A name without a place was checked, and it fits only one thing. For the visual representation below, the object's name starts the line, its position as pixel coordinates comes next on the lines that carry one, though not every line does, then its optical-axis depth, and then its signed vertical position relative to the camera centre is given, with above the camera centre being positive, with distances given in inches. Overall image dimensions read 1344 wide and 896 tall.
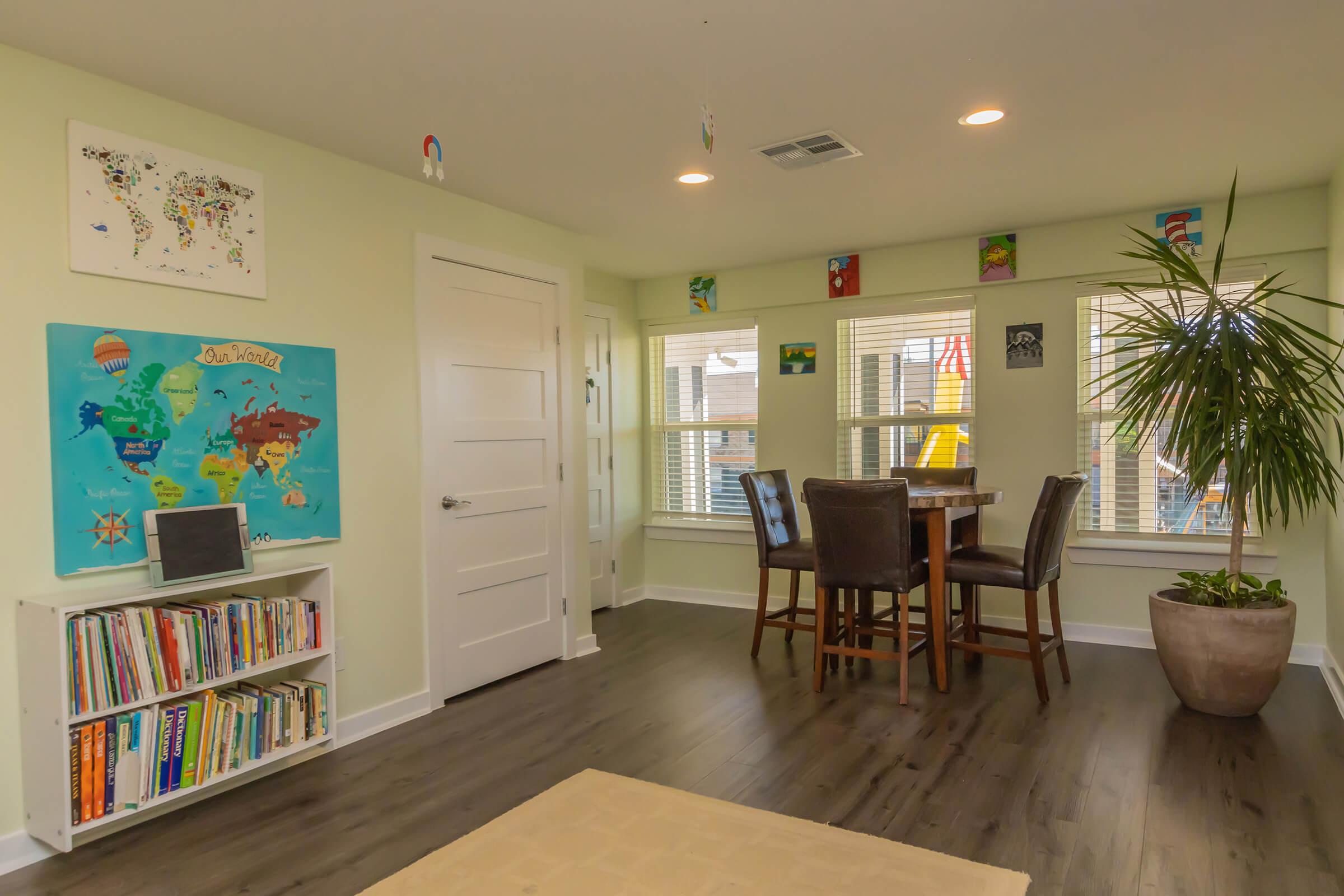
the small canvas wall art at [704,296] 224.2 +37.6
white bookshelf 87.1 -29.9
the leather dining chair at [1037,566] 140.1 -24.9
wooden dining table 140.4 -19.8
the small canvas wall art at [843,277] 202.2 +38.2
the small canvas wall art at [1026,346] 181.8 +17.9
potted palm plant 124.6 -3.3
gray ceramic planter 124.8 -36.0
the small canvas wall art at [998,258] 182.2 +37.9
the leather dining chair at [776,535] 166.7 -22.4
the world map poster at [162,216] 98.5 +29.3
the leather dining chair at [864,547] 138.0 -20.6
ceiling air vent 124.1 +43.9
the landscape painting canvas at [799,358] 211.3 +18.8
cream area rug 84.4 -47.0
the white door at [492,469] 146.2 -6.5
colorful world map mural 96.2 +0.7
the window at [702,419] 224.7 +3.5
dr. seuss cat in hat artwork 163.9 +38.9
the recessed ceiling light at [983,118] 114.3 +43.8
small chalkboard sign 101.0 -13.2
